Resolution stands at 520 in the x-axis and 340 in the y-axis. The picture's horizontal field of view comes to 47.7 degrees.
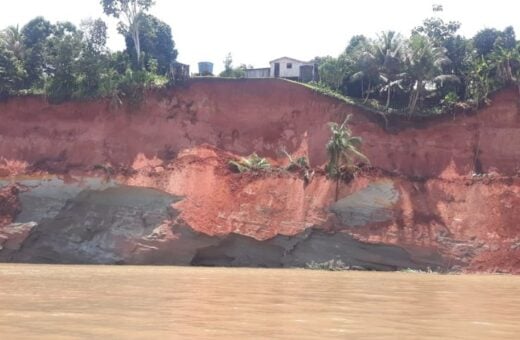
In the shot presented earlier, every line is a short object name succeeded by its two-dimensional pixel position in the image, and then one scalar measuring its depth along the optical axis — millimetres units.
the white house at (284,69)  44888
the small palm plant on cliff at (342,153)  32656
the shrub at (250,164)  34625
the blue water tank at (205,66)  45391
